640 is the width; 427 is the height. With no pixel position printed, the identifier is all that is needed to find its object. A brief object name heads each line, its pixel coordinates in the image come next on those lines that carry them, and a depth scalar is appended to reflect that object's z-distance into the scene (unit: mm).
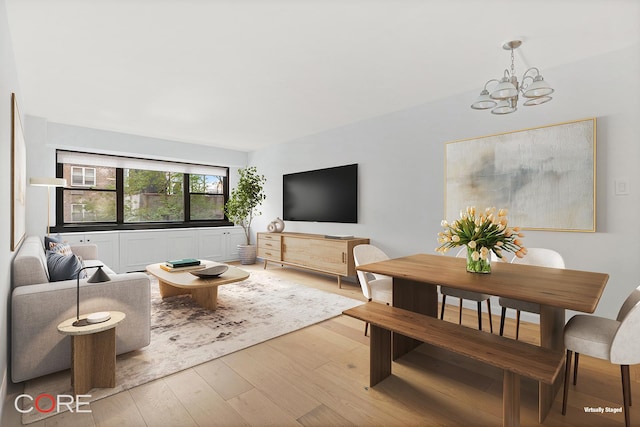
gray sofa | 1965
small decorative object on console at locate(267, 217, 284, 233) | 5695
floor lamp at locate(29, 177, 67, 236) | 3900
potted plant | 6227
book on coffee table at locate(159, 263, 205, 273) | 3611
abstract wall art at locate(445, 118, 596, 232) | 2760
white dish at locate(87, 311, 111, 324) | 1946
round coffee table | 3107
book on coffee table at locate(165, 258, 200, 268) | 3691
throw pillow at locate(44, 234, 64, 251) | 3625
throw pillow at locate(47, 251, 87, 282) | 2359
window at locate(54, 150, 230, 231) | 5133
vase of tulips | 1955
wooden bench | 1434
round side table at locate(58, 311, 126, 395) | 1887
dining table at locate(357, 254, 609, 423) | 1532
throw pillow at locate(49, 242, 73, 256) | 3466
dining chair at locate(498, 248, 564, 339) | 2273
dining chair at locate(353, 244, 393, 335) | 2570
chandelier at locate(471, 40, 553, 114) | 2105
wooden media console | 4375
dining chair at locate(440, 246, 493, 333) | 2553
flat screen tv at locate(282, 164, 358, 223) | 4758
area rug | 2084
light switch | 2578
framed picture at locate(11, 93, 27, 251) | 2312
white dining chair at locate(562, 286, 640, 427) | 1502
